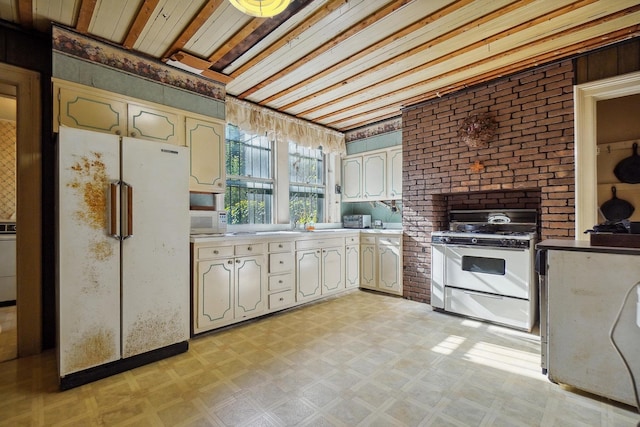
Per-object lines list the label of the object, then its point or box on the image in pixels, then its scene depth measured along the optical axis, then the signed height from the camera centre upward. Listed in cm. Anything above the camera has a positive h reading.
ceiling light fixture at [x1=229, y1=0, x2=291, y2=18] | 163 +116
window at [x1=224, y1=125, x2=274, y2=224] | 383 +48
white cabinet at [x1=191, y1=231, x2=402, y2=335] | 282 -68
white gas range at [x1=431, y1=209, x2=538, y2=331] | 292 -59
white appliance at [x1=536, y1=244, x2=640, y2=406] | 174 -66
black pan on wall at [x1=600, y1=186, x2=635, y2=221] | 343 +4
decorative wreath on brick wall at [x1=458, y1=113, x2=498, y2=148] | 327 +92
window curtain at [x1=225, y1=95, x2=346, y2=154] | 366 +122
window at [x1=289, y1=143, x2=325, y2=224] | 457 +46
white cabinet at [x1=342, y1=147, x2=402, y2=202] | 439 +58
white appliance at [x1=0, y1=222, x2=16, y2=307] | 386 -65
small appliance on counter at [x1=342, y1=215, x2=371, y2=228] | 481 -13
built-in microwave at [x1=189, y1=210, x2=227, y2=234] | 329 -9
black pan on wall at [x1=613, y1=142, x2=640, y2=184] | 335 +49
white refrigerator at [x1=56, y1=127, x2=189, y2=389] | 198 -28
